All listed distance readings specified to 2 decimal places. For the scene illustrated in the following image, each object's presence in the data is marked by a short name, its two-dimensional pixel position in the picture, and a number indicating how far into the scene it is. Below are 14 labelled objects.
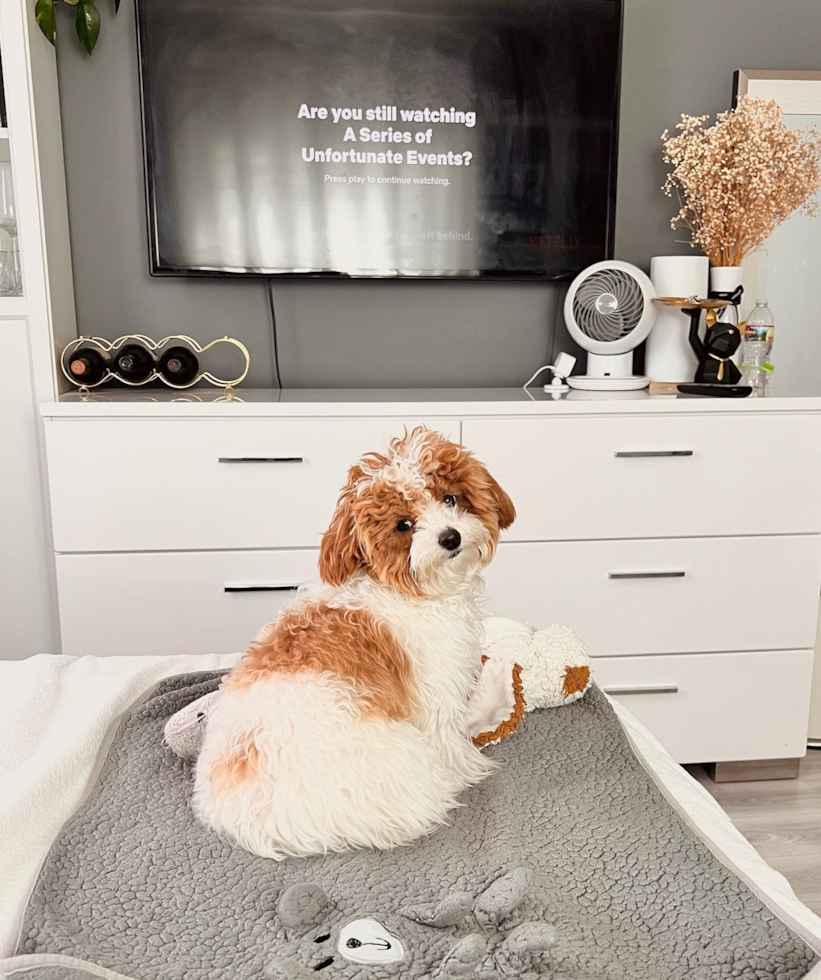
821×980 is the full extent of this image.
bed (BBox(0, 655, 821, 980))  0.88
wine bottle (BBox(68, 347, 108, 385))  2.33
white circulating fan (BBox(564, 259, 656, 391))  2.52
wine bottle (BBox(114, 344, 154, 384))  2.40
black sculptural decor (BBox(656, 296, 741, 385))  2.40
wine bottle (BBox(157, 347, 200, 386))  2.44
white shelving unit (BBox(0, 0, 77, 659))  2.20
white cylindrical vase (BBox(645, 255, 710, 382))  2.54
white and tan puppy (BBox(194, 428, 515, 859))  0.96
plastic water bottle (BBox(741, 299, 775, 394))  2.58
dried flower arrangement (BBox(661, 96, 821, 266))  2.39
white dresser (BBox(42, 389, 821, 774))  2.17
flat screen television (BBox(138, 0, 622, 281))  2.46
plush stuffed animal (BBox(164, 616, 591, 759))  1.17
